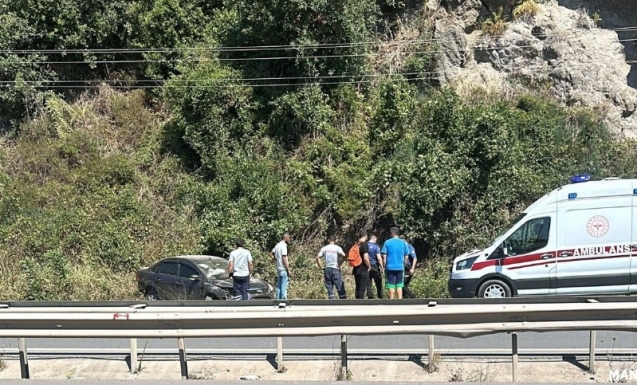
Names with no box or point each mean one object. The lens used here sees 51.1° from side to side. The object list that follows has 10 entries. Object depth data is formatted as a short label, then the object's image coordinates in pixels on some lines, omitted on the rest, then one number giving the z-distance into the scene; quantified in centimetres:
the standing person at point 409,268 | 1457
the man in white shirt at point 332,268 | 1463
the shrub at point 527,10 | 2506
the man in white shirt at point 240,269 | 1396
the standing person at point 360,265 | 1430
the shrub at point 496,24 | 2539
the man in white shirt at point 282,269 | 1488
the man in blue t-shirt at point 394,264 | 1352
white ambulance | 1307
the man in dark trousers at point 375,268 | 1455
